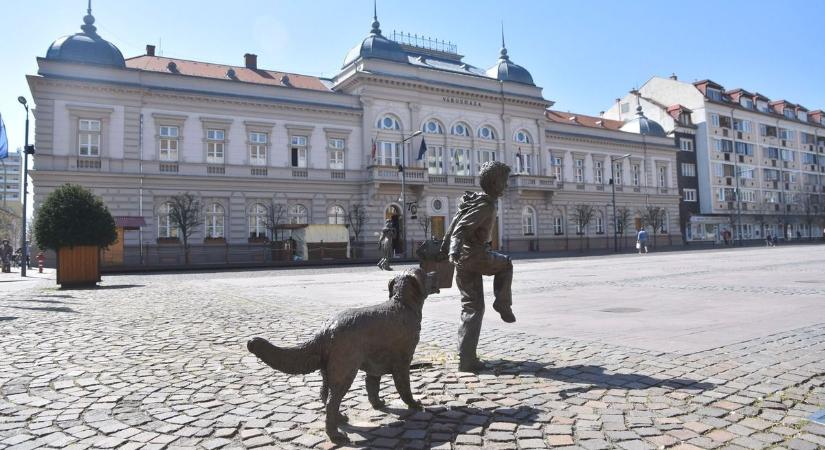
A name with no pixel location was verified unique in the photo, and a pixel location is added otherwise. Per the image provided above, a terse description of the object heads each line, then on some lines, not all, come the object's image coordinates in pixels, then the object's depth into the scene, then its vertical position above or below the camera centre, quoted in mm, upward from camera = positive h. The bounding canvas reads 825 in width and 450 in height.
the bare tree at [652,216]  50969 +2343
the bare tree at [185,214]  29969 +2196
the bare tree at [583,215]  46719 +2394
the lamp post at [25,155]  22641 +4355
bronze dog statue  3225 -597
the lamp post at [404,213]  32628 +2062
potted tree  16172 +765
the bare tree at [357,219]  36281 +1978
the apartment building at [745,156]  58875 +9639
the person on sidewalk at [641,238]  35938 +240
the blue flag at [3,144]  22828 +4811
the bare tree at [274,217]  33781 +2104
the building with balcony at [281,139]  30438 +7309
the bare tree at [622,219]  50656 +2141
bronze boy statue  4852 -99
